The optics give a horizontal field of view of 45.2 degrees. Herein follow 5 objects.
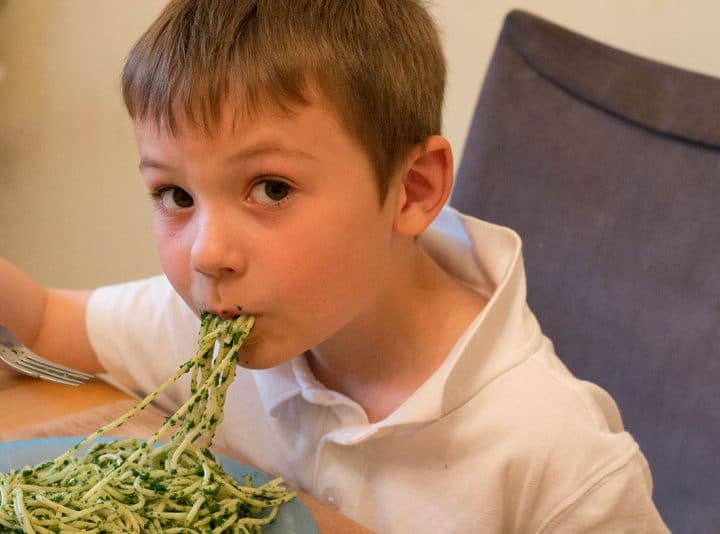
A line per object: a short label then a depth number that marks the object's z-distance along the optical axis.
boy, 0.71
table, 0.81
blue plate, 0.68
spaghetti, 0.65
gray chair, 1.12
